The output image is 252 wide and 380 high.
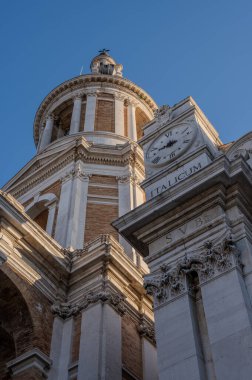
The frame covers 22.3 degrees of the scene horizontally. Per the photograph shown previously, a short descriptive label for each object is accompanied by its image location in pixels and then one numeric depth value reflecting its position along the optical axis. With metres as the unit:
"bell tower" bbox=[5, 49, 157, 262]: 25.75
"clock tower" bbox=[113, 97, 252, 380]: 11.51
